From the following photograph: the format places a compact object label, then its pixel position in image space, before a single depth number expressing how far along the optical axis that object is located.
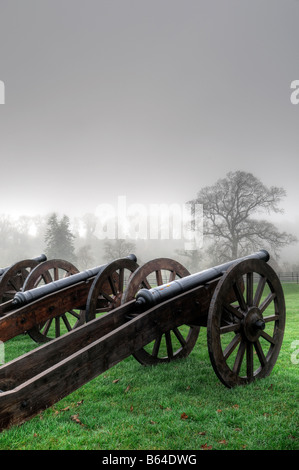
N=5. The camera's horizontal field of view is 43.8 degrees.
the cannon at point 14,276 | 8.10
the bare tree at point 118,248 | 32.82
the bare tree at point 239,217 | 24.28
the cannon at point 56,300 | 5.53
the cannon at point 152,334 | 3.13
